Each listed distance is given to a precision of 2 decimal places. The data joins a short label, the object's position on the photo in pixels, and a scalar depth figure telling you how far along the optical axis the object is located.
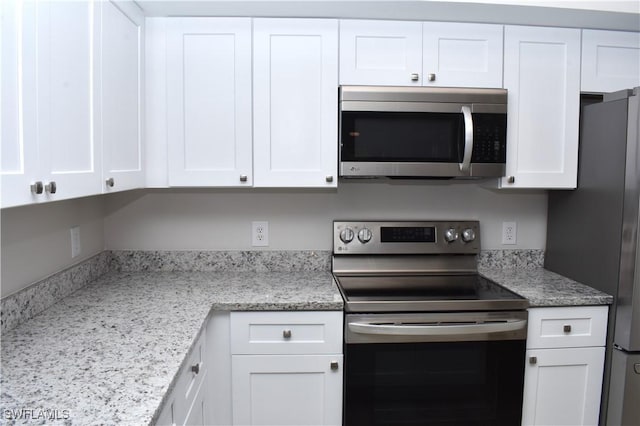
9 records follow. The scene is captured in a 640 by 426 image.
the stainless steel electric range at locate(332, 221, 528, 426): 1.81
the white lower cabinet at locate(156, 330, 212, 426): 1.19
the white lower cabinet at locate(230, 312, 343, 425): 1.82
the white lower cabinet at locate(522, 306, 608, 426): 1.90
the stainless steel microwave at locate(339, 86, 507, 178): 1.96
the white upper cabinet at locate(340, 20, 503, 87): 1.98
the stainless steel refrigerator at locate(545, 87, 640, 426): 1.79
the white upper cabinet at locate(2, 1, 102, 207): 1.01
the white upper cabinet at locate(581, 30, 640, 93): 2.06
